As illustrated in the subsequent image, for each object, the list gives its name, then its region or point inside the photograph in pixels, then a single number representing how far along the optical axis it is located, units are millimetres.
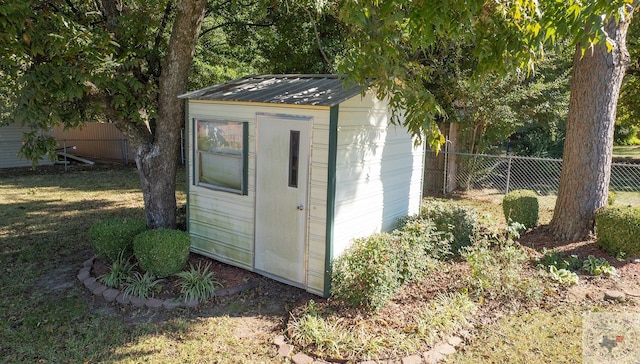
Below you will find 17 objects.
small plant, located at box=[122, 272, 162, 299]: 4875
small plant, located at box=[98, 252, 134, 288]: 5117
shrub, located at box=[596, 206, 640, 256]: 5695
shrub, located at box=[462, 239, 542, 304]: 4809
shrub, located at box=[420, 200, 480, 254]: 6051
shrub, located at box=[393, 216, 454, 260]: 5340
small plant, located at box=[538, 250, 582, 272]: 5570
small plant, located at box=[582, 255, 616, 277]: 5398
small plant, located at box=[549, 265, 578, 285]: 5086
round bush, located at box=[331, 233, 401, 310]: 4422
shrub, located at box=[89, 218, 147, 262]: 5473
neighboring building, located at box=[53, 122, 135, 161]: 17772
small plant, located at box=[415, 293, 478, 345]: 4035
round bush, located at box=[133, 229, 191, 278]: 5047
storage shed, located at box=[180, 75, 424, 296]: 4797
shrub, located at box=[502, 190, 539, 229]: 7211
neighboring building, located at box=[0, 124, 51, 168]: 15047
